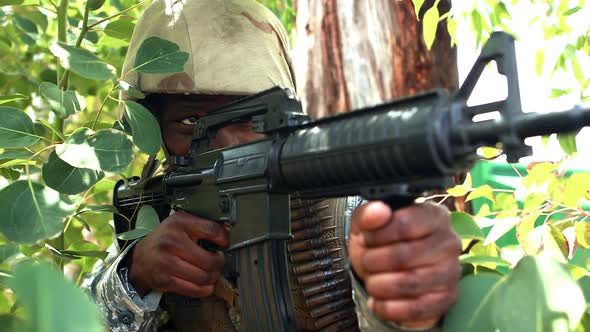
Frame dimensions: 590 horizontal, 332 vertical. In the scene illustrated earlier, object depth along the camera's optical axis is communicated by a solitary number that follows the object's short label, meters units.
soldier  1.25
